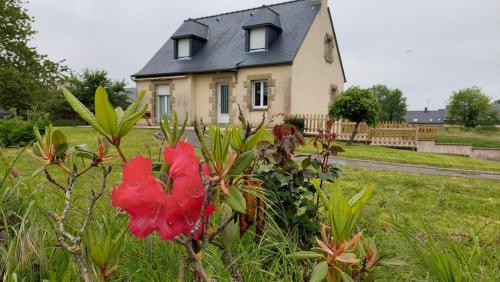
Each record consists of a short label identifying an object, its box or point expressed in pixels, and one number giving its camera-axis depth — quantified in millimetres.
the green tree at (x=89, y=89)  26203
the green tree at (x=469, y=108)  41125
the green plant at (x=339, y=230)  796
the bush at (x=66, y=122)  26895
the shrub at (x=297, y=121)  13922
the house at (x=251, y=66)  16766
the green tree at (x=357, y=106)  13391
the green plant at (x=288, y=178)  1725
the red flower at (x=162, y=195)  629
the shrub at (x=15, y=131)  9406
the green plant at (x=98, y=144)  745
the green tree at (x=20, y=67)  16812
